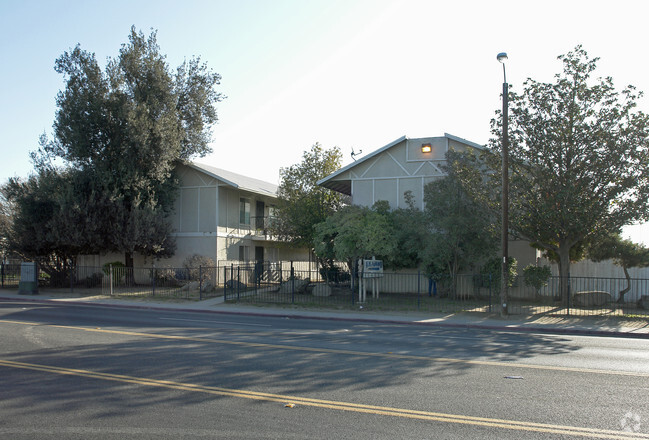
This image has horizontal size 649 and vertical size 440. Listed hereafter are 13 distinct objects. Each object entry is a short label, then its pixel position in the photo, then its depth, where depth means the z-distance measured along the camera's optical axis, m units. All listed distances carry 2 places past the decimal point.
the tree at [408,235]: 22.78
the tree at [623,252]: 21.80
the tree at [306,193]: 30.94
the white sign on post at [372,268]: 22.03
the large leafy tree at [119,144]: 28.16
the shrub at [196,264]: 28.62
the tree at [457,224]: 21.91
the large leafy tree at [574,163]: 19.16
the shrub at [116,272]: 27.63
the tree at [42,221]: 27.75
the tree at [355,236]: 22.52
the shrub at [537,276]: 21.84
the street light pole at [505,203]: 18.51
